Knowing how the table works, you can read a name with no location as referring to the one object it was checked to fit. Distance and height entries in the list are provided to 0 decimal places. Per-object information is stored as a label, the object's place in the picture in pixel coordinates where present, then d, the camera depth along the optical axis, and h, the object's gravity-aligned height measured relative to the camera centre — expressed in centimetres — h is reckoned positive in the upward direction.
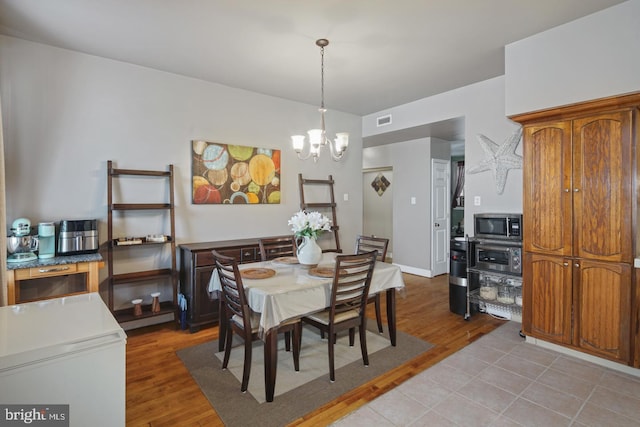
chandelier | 291 +65
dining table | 216 -60
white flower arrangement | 272 -11
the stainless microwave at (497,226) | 338 -18
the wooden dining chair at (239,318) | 223 -79
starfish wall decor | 358 +58
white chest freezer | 115 -57
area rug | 210 -127
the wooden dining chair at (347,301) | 241 -70
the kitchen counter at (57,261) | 252 -40
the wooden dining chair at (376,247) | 331 -39
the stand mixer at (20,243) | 268 -26
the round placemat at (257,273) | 251 -50
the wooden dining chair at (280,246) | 350 -39
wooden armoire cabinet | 247 -15
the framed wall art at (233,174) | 383 +47
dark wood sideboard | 336 -72
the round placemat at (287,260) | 303 -47
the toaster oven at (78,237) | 287 -23
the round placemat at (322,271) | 256 -50
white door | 557 -9
